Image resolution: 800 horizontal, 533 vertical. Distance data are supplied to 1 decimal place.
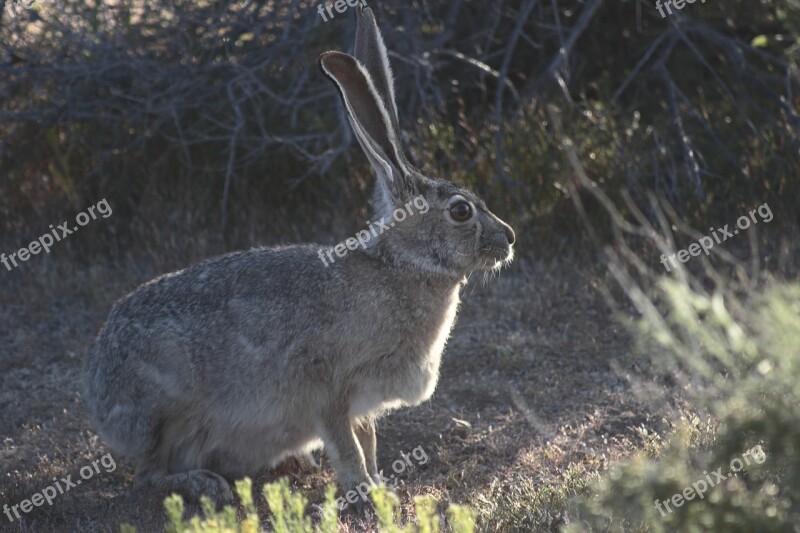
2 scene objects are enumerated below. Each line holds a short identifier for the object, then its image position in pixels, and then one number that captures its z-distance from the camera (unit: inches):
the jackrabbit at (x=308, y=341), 380.5
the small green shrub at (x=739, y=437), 217.8
